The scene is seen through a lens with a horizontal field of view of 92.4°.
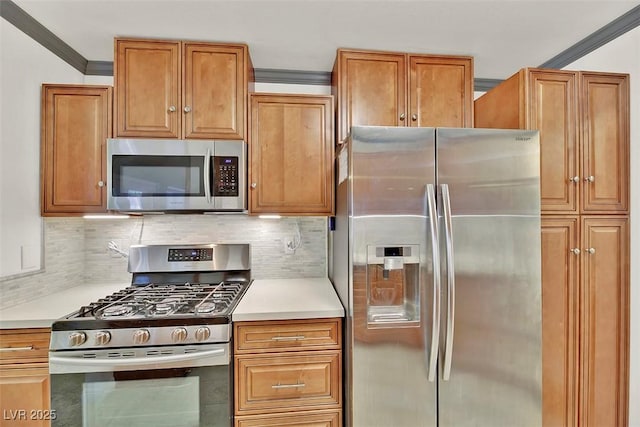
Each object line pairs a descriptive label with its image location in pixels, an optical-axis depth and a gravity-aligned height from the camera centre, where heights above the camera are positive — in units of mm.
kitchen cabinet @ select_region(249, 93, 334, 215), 1903 +379
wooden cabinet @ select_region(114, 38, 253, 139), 1817 +763
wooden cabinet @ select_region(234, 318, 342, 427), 1515 -786
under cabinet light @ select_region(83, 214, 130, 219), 1815 -2
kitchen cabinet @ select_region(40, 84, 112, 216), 1783 +402
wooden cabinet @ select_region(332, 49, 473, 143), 1937 +804
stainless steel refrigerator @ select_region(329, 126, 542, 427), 1426 -300
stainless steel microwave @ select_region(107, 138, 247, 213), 1758 +236
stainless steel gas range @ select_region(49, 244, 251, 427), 1405 -705
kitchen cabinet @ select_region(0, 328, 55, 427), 1420 -753
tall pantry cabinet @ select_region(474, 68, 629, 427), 1634 -122
